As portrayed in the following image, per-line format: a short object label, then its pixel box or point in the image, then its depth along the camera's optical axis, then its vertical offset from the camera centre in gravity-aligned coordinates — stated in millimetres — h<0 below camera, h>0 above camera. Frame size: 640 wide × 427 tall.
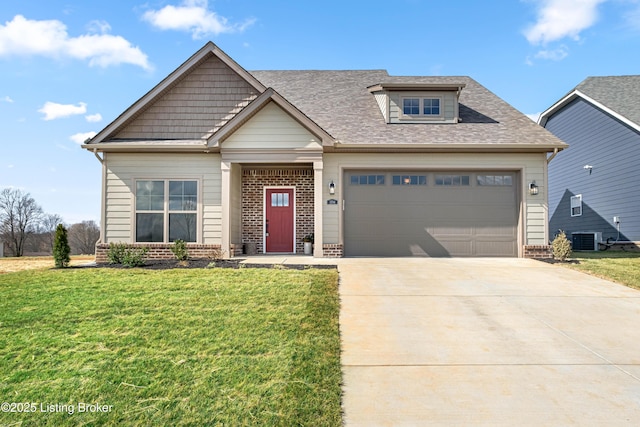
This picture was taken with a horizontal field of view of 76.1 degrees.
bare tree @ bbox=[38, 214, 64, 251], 41344 -72
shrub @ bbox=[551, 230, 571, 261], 11344 -642
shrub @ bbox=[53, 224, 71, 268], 10719 -571
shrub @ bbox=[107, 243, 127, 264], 11219 -722
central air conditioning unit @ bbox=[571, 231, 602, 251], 17766 -683
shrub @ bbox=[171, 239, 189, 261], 10922 -625
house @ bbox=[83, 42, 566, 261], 12125 +1591
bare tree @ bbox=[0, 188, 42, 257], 38781 +824
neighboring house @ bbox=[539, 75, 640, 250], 16734 +2835
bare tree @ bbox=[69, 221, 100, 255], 41031 -908
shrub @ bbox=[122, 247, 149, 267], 10477 -850
